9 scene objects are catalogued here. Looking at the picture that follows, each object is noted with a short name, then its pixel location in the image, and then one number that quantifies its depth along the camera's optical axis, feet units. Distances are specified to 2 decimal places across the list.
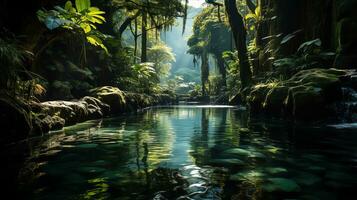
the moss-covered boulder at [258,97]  37.98
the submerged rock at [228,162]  12.71
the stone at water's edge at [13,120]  16.92
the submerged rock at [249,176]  10.35
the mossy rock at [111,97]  40.67
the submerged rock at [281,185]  9.32
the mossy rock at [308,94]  27.40
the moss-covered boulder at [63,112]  21.57
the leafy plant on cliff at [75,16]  22.24
